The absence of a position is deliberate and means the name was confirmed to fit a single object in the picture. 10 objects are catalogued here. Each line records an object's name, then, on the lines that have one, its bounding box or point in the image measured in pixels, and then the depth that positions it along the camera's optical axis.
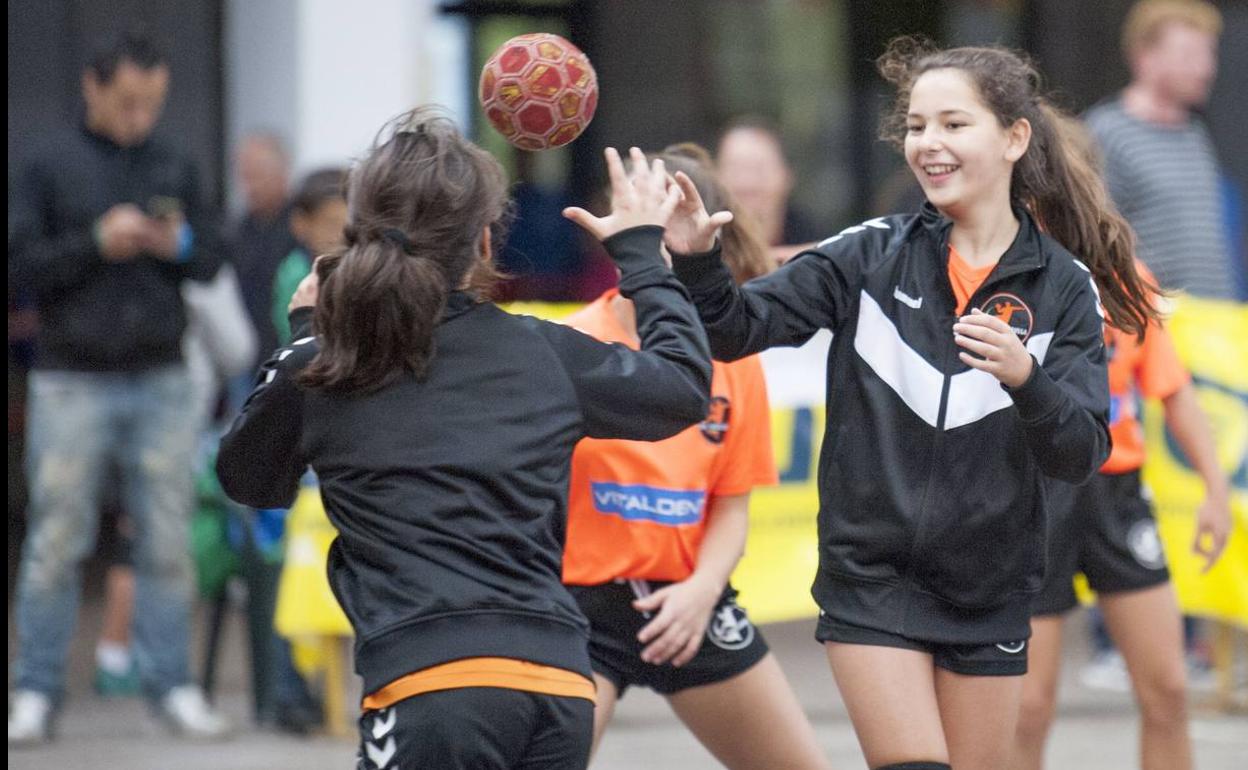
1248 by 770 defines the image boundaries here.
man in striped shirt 16.22
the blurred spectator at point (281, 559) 14.38
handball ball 7.96
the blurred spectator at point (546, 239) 27.80
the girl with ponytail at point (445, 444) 6.69
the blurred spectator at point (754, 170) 14.46
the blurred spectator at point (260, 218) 17.92
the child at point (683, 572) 9.03
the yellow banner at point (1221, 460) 15.28
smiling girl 8.04
